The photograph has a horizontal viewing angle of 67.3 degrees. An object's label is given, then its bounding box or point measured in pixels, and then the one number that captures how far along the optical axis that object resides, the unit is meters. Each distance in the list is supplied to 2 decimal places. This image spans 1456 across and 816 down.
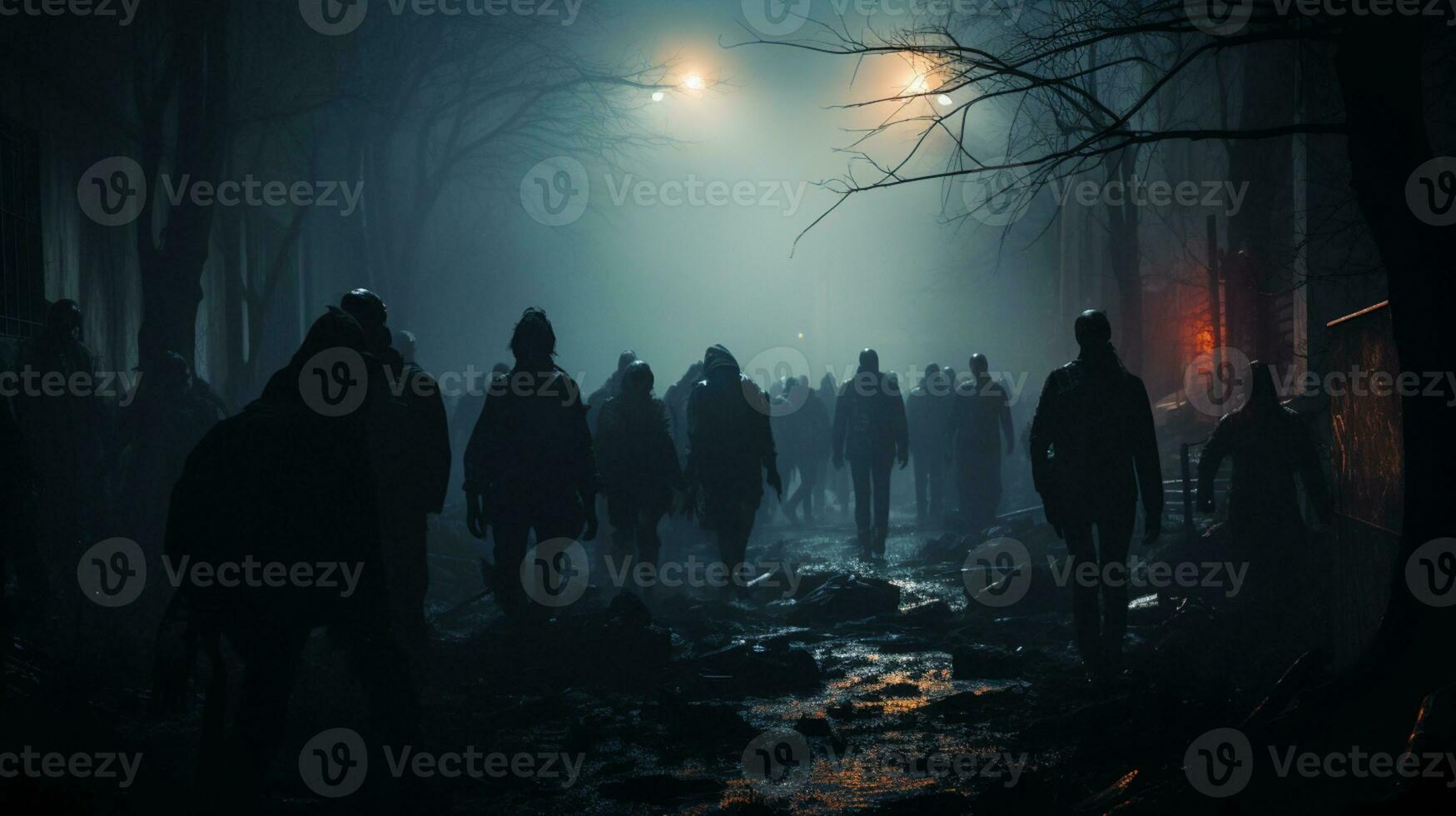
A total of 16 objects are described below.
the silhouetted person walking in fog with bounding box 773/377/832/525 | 18.59
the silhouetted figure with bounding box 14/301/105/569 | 8.63
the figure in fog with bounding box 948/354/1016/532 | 15.14
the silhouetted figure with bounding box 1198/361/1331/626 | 7.49
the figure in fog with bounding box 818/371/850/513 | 21.11
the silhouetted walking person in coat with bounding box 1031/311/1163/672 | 6.71
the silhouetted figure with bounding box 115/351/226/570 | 8.98
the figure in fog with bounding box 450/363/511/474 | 18.33
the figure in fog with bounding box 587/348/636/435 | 13.74
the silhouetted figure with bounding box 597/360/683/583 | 10.19
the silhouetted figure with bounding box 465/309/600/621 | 7.51
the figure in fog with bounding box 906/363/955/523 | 17.14
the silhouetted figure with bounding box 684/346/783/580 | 10.39
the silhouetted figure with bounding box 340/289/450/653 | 6.31
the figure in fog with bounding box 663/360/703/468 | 14.18
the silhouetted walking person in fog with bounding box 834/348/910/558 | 13.49
